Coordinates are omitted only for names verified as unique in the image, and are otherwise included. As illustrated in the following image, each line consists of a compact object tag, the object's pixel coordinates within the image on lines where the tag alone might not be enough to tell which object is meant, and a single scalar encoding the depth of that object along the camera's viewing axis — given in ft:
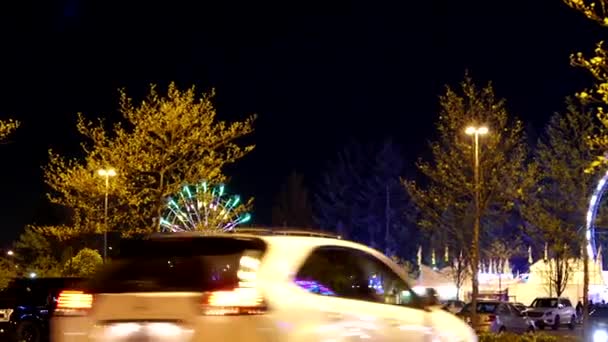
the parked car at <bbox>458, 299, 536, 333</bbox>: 103.96
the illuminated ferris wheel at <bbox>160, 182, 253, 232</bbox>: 124.36
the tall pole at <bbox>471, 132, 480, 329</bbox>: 92.94
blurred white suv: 25.34
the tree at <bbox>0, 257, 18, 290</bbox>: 113.39
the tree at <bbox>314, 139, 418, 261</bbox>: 278.46
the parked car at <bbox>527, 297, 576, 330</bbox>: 147.23
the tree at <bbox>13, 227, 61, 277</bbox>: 189.48
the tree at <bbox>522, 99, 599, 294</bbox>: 109.40
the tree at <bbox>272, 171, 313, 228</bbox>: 278.05
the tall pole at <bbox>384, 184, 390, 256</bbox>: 277.23
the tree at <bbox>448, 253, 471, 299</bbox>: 214.07
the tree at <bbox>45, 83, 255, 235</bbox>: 106.01
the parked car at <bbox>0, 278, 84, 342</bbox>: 84.03
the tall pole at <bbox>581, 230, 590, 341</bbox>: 89.34
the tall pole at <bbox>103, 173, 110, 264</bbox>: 111.22
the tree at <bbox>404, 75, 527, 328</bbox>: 100.42
